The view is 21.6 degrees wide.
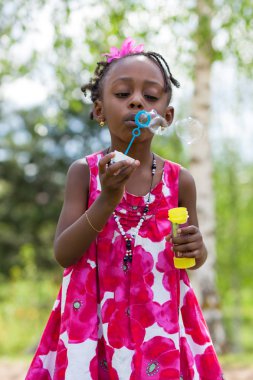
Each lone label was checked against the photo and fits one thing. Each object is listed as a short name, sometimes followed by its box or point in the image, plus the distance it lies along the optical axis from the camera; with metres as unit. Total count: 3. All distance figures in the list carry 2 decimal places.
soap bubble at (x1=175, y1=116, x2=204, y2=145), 2.75
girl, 2.28
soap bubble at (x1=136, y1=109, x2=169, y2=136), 2.22
